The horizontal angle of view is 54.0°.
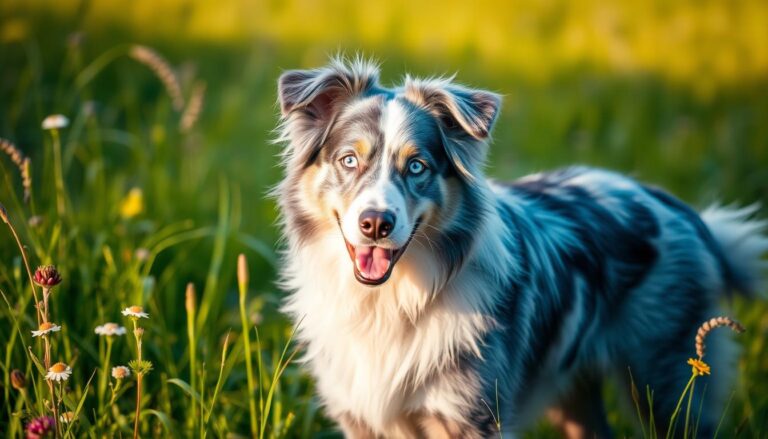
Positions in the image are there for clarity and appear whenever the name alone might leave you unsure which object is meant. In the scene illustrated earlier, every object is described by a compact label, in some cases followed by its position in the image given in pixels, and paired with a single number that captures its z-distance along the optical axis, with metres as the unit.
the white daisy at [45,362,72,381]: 2.22
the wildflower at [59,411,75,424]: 2.32
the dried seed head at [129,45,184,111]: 3.47
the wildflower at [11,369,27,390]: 2.18
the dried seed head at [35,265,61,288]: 2.15
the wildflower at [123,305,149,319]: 2.33
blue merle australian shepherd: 2.78
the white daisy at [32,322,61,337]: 2.21
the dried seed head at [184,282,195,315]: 2.50
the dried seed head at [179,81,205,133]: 3.70
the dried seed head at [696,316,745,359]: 2.14
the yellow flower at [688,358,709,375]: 2.25
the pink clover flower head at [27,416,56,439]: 2.09
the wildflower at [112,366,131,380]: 2.33
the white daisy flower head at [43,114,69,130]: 3.14
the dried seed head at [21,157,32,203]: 2.55
